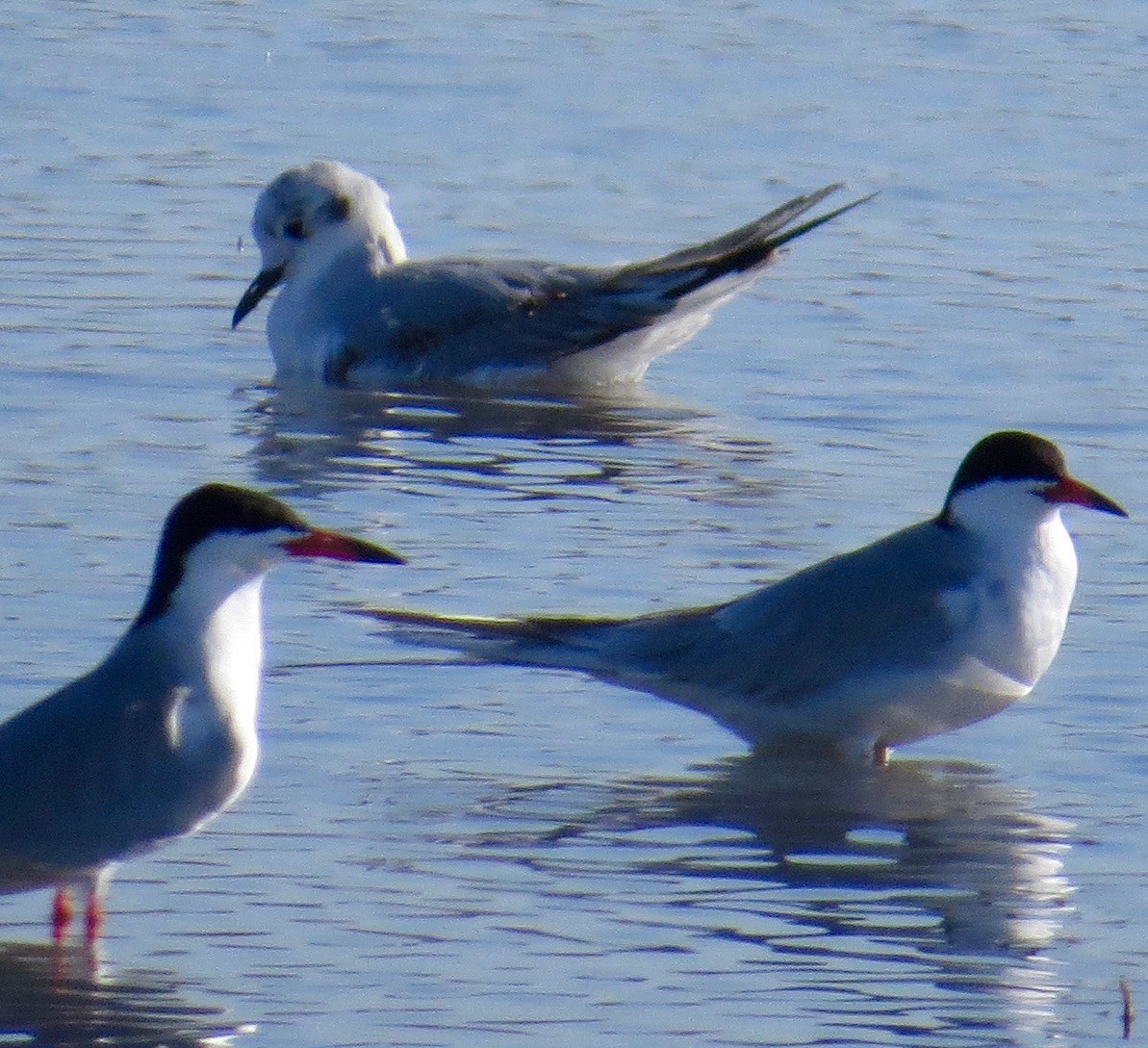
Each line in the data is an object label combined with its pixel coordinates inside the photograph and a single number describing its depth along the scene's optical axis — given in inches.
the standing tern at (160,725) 404.8
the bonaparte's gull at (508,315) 845.2
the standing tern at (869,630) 511.8
